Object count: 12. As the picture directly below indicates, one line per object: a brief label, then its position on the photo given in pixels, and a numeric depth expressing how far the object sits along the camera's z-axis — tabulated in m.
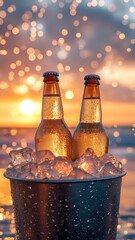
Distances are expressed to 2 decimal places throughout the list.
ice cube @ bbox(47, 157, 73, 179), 1.05
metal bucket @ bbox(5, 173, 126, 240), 1.03
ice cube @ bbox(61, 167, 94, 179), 1.04
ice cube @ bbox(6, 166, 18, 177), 1.11
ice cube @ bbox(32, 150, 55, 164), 1.10
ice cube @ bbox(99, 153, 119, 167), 1.16
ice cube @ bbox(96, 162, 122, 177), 1.10
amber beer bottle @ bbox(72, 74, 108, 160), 1.26
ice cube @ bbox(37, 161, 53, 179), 1.05
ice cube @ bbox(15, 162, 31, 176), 1.09
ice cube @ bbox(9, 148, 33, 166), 1.24
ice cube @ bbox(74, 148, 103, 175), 1.08
